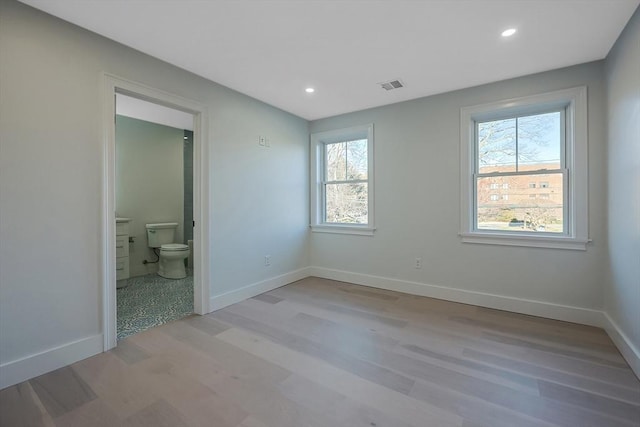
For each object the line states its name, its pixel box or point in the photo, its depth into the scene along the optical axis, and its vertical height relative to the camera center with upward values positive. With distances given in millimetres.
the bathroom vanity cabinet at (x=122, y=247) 3846 -474
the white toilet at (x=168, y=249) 4254 -541
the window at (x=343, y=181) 4055 +483
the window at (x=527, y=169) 2719 +458
